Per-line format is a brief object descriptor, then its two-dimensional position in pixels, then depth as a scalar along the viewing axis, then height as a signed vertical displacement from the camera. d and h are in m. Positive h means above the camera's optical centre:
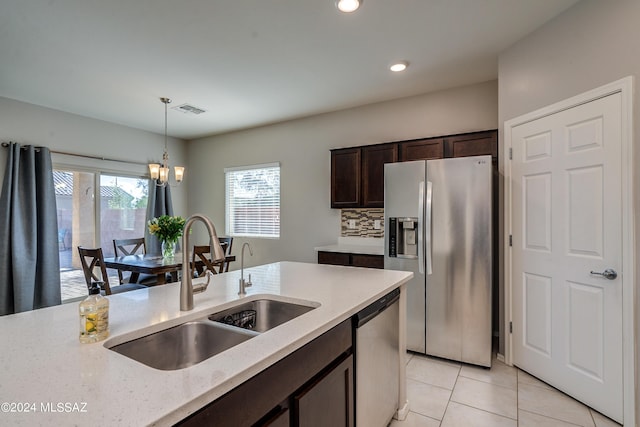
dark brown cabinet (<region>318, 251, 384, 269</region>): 3.45 -0.52
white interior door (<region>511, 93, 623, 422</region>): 2.07 -0.28
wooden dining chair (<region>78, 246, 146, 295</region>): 2.98 -0.46
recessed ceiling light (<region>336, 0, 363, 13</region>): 2.18 +1.44
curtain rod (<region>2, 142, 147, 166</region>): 3.84 +0.83
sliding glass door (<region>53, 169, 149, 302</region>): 4.37 +0.00
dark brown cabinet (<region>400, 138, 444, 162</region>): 3.42 +0.70
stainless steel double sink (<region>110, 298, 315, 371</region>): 1.15 -0.49
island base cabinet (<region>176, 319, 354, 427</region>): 0.84 -0.57
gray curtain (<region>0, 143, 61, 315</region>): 3.73 -0.24
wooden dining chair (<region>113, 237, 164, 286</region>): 3.87 -0.74
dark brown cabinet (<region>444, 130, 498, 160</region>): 3.14 +0.70
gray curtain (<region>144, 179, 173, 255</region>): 5.25 +0.10
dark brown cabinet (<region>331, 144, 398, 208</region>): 3.74 +0.47
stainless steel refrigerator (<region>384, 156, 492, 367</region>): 2.74 -0.34
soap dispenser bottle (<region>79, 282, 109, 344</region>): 1.03 -0.34
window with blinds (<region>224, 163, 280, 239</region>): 5.12 +0.22
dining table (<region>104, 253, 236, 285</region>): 3.23 -0.54
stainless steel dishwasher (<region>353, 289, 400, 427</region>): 1.54 -0.80
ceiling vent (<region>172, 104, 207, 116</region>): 4.19 +1.41
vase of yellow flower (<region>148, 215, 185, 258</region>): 3.71 -0.20
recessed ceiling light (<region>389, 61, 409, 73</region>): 3.06 +1.43
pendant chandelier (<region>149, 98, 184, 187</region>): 3.81 +0.51
